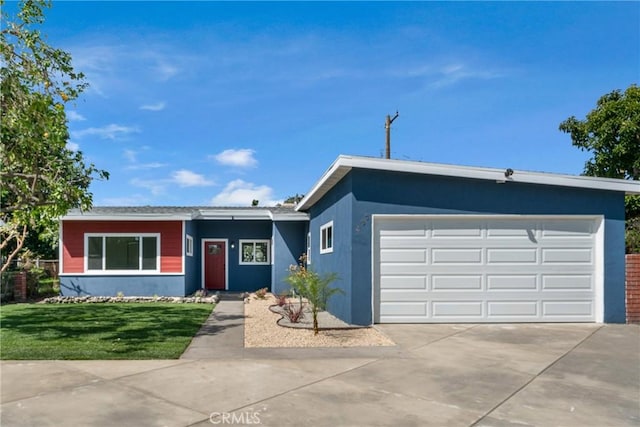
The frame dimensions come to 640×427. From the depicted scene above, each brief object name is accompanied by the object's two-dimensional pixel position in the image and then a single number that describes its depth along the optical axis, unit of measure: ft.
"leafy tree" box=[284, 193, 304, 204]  129.14
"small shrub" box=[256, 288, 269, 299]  50.65
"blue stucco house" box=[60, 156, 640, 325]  31.14
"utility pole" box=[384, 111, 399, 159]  68.44
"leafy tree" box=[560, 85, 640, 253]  53.07
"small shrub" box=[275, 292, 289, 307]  37.28
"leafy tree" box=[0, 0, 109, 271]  24.57
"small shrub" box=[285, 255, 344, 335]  27.36
